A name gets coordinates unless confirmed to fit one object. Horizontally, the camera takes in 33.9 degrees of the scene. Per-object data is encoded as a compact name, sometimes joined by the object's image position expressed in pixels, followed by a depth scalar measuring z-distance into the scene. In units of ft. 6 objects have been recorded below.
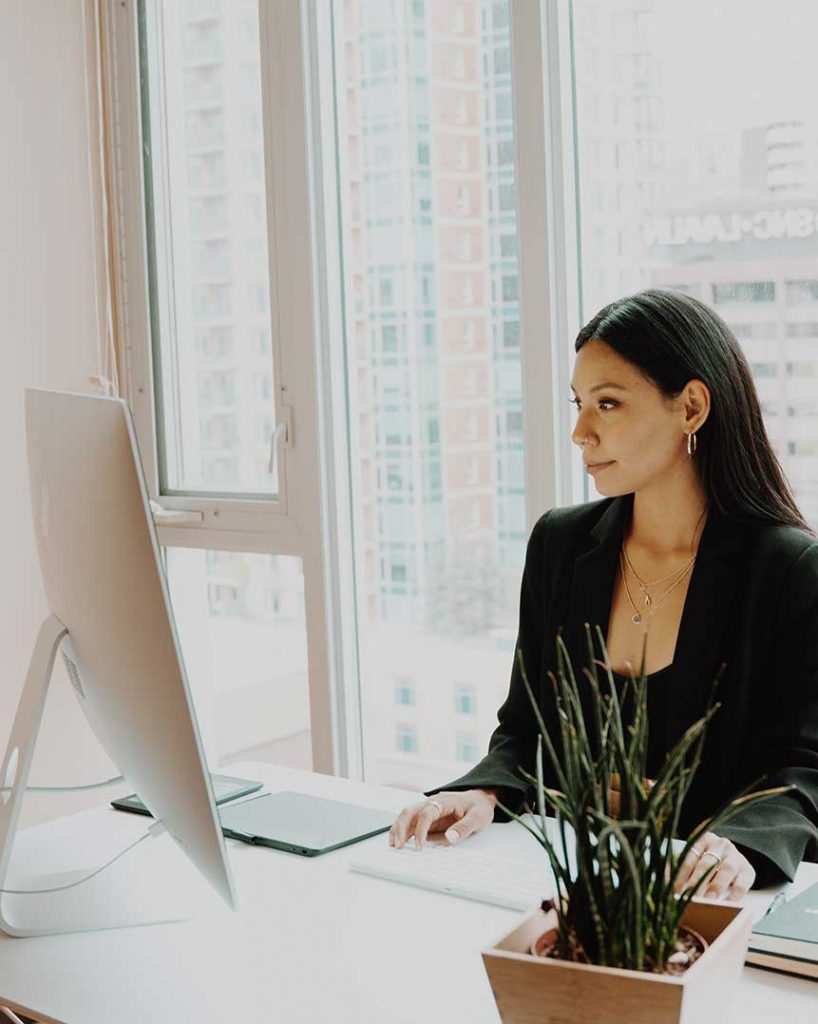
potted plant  3.19
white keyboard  4.83
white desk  4.04
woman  6.09
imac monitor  4.08
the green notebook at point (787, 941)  4.05
